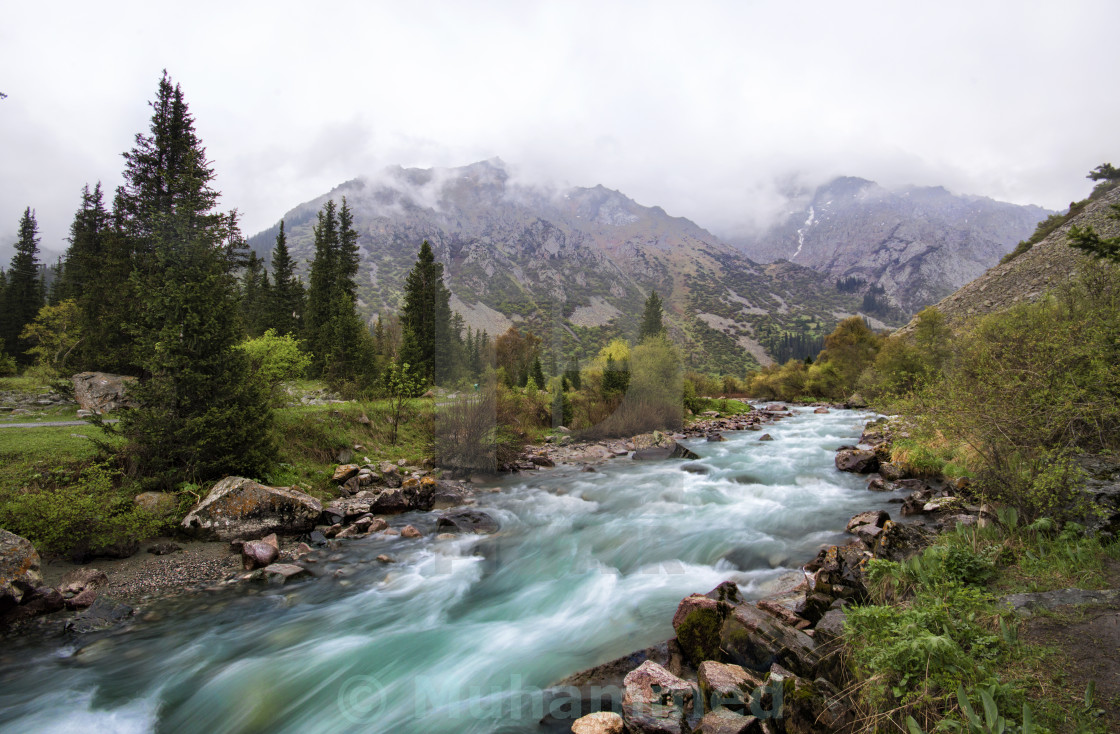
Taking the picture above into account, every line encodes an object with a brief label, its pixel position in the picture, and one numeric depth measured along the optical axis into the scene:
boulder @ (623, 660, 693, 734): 5.08
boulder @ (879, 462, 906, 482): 17.36
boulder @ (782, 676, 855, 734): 4.74
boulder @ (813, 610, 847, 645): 5.99
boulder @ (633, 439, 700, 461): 25.42
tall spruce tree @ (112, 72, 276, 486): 11.98
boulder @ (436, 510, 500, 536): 13.67
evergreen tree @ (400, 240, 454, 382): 35.19
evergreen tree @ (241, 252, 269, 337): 42.06
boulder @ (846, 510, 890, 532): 11.66
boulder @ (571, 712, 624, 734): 5.12
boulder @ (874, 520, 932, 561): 9.37
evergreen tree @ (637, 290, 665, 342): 58.31
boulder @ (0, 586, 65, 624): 7.71
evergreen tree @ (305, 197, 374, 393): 31.44
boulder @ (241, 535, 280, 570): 10.33
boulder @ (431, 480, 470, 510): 16.03
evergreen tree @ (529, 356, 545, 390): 52.78
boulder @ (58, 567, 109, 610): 8.35
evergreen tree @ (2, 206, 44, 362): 41.34
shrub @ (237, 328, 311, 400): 15.73
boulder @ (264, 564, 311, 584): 10.04
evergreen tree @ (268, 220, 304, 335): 42.72
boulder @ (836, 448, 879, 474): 19.58
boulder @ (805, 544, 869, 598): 7.69
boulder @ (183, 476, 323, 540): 11.38
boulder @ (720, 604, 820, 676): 5.89
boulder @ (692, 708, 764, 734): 4.73
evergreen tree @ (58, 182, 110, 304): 32.53
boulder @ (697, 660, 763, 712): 5.23
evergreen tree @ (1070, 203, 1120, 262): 7.77
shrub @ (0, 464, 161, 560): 9.02
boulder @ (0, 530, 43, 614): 7.64
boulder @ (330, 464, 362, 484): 16.19
